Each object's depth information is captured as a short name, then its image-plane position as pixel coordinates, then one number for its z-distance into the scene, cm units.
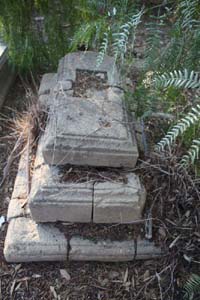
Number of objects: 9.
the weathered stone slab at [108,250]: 174
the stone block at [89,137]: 167
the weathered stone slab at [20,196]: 187
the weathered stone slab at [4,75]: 280
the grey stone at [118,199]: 167
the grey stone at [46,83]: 255
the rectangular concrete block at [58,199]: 166
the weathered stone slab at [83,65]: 208
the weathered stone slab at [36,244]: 173
